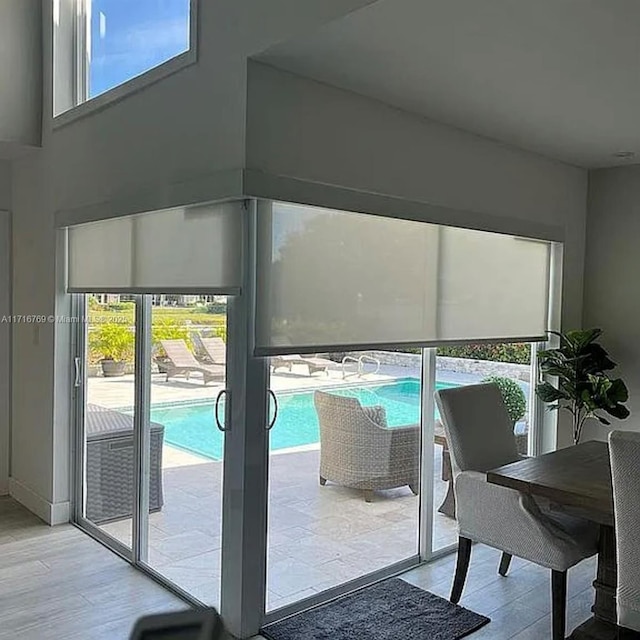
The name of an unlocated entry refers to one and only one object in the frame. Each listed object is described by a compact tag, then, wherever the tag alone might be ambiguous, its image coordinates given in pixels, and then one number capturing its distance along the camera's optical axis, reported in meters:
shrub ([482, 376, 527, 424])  4.14
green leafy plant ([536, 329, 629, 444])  4.04
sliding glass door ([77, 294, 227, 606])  3.04
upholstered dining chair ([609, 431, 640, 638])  2.18
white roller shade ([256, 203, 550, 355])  2.78
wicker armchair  3.27
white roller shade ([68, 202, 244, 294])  2.74
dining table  2.55
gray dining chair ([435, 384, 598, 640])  2.82
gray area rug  2.88
